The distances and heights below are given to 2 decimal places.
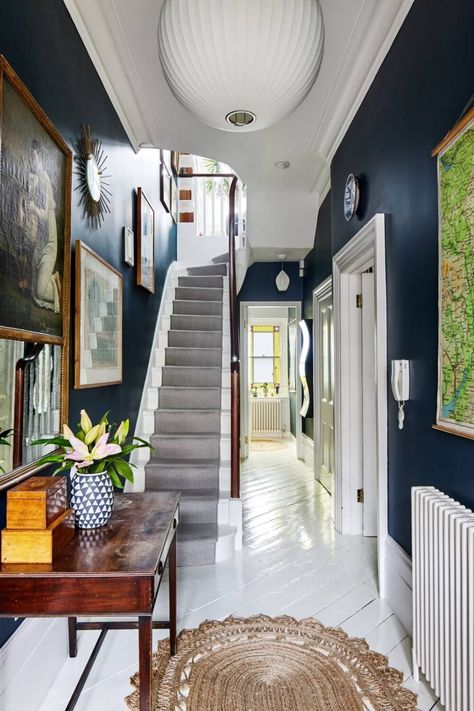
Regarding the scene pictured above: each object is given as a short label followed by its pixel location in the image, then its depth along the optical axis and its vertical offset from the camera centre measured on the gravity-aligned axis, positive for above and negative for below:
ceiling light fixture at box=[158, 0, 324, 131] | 1.55 +1.13
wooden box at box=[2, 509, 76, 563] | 1.29 -0.53
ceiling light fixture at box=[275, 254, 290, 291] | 5.83 +1.06
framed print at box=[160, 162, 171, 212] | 4.60 +1.87
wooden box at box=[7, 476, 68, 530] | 1.30 -0.42
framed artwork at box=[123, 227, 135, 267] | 3.08 +0.82
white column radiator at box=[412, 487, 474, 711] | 1.35 -0.79
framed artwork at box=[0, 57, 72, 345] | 1.43 +0.52
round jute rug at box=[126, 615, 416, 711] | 1.68 -1.28
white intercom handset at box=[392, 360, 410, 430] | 2.14 -0.09
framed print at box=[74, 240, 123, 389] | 2.17 +0.23
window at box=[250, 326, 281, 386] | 8.78 +0.15
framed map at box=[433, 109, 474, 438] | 1.55 +0.30
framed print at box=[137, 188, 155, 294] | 3.49 +1.00
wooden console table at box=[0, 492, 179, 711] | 1.23 -0.62
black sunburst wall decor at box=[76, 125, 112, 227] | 2.24 +0.99
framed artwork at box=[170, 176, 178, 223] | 5.39 +2.04
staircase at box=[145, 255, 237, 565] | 3.06 -0.49
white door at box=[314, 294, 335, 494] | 4.48 -0.33
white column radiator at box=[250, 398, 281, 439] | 8.35 -1.05
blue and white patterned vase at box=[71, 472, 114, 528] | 1.54 -0.47
